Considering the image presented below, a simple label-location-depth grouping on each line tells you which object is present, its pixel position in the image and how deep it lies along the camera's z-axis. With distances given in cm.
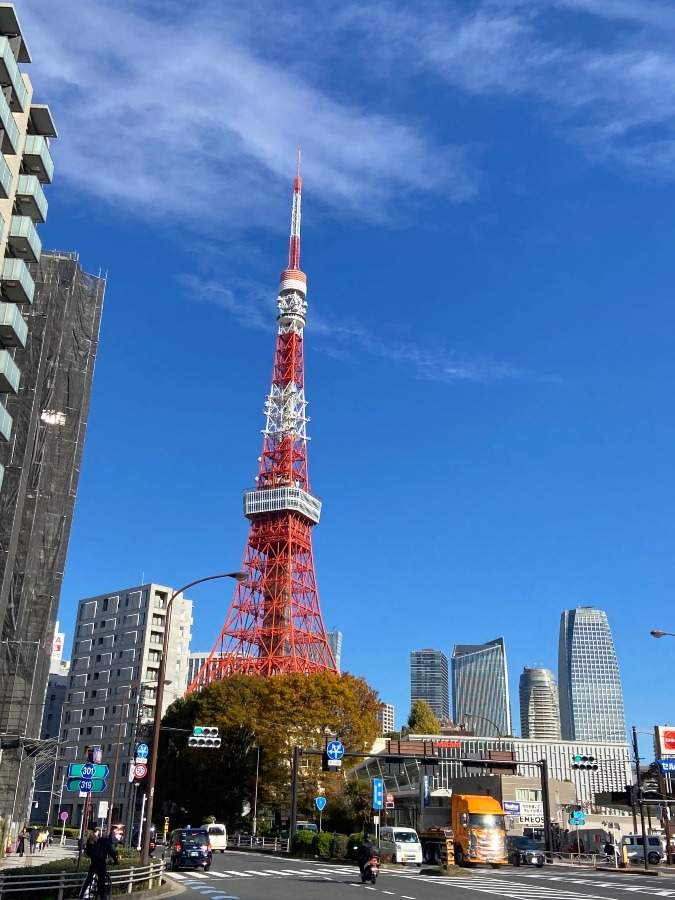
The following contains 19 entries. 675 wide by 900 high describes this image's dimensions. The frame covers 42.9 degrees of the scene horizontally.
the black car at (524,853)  4600
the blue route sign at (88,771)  2366
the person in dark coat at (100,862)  1975
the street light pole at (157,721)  2902
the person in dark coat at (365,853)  3023
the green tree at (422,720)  11939
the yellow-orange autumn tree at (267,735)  6538
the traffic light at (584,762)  4781
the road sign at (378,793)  4441
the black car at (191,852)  3806
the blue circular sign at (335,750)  4619
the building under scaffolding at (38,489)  4966
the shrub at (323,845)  4797
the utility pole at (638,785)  4609
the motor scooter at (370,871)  2989
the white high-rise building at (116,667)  10869
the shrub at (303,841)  4982
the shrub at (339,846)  4687
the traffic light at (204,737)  4338
